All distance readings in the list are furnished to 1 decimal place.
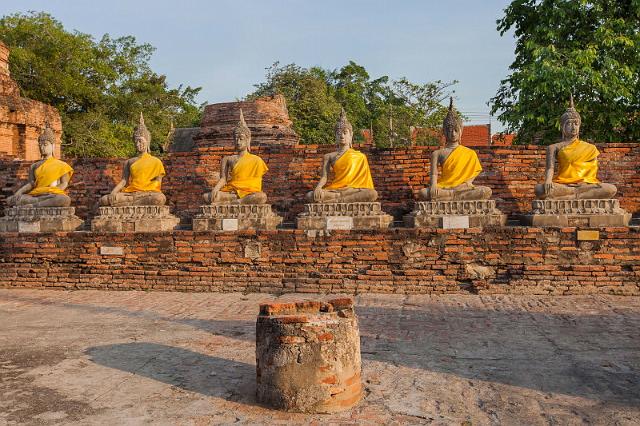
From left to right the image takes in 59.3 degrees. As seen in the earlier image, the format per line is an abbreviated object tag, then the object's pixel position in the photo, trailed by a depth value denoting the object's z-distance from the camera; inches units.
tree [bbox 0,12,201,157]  904.9
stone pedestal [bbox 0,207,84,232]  364.2
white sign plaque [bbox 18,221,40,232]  364.5
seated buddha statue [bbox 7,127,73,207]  370.6
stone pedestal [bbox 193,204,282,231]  344.2
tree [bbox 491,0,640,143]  480.1
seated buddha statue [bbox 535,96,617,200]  308.5
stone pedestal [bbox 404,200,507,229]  314.0
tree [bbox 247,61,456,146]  962.1
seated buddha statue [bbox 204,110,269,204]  353.7
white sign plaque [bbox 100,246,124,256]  342.3
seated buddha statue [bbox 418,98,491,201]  323.6
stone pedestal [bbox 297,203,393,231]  325.4
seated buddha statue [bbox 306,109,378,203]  334.6
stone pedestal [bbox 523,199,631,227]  299.3
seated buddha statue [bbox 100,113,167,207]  363.6
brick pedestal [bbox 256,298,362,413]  143.6
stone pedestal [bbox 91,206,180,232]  352.8
